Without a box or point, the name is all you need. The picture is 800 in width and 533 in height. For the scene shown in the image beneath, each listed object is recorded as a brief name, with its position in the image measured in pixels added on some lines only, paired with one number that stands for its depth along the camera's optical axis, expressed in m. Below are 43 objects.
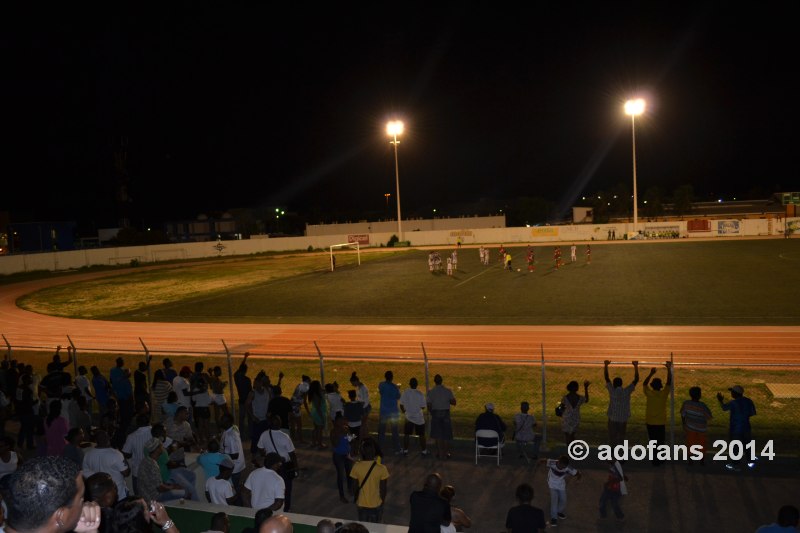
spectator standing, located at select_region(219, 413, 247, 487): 8.84
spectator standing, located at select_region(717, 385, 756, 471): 9.67
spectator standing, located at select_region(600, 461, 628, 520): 8.08
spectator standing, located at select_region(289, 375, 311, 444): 11.73
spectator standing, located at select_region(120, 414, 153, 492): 8.77
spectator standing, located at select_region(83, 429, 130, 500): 7.75
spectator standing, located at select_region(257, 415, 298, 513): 8.56
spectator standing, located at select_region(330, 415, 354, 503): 9.22
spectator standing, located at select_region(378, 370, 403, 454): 11.16
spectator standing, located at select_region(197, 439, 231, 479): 7.96
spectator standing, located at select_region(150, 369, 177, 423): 12.09
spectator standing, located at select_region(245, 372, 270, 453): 11.27
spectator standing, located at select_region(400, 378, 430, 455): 10.99
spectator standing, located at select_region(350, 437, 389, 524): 7.59
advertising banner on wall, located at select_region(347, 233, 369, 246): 77.76
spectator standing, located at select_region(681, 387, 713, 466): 9.80
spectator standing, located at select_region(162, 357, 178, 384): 12.92
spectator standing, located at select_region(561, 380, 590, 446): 10.38
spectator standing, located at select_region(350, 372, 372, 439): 11.23
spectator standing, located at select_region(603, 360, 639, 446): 10.32
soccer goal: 53.59
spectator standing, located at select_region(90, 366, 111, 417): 13.16
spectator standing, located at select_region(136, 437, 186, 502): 7.58
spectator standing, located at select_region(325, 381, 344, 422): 11.27
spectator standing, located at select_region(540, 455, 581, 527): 8.16
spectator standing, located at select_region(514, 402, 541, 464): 10.12
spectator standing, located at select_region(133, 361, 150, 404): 13.41
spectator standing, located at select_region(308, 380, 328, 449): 11.25
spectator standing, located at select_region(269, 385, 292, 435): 10.95
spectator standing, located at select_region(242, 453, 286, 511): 7.08
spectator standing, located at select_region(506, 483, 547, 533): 6.44
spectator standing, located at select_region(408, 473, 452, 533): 5.96
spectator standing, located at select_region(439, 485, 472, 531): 6.39
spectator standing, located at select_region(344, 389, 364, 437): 10.56
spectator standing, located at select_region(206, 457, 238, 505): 7.47
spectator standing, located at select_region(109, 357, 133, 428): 13.01
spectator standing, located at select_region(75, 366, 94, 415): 13.21
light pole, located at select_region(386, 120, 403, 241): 65.50
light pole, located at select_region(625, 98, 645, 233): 63.31
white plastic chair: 10.02
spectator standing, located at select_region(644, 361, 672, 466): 10.26
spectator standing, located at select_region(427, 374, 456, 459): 10.65
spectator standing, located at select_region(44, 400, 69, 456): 9.84
